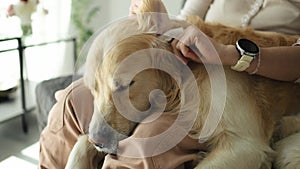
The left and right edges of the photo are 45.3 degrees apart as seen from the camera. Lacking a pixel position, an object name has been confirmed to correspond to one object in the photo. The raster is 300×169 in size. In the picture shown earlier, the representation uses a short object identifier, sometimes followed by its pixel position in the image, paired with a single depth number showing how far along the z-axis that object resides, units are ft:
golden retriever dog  2.72
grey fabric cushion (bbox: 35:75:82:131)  4.72
